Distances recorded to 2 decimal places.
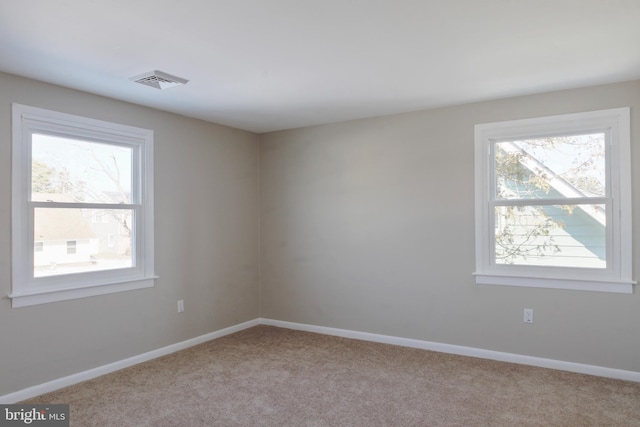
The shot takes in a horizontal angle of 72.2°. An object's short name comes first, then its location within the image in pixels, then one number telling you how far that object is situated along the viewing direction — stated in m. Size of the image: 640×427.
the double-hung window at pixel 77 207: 3.19
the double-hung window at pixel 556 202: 3.47
